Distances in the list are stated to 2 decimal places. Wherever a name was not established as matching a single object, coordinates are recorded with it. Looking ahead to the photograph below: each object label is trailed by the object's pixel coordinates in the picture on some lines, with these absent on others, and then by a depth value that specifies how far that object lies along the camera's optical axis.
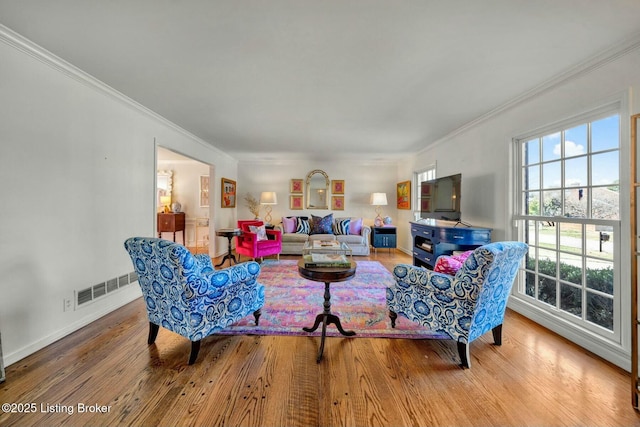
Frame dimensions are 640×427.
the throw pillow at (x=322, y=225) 5.70
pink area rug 2.19
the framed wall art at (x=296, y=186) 6.42
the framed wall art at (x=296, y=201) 6.45
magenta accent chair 4.46
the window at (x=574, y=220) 1.91
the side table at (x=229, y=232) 4.23
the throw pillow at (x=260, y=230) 4.66
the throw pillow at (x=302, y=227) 5.71
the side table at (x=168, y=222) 5.73
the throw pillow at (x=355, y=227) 5.68
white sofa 5.39
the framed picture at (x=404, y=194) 5.66
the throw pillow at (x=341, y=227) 5.72
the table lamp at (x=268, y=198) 5.96
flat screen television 3.41
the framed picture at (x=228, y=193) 5.53
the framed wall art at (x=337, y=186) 6.39
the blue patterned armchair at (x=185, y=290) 1.64
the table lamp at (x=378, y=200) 5.94
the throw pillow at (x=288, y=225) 5.71
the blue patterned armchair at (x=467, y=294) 1.61
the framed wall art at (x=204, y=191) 6.36
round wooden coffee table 1.90
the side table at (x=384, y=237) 5.68
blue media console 3.01
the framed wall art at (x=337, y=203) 6.42
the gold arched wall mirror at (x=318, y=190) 6.39
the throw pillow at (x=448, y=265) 1.96
